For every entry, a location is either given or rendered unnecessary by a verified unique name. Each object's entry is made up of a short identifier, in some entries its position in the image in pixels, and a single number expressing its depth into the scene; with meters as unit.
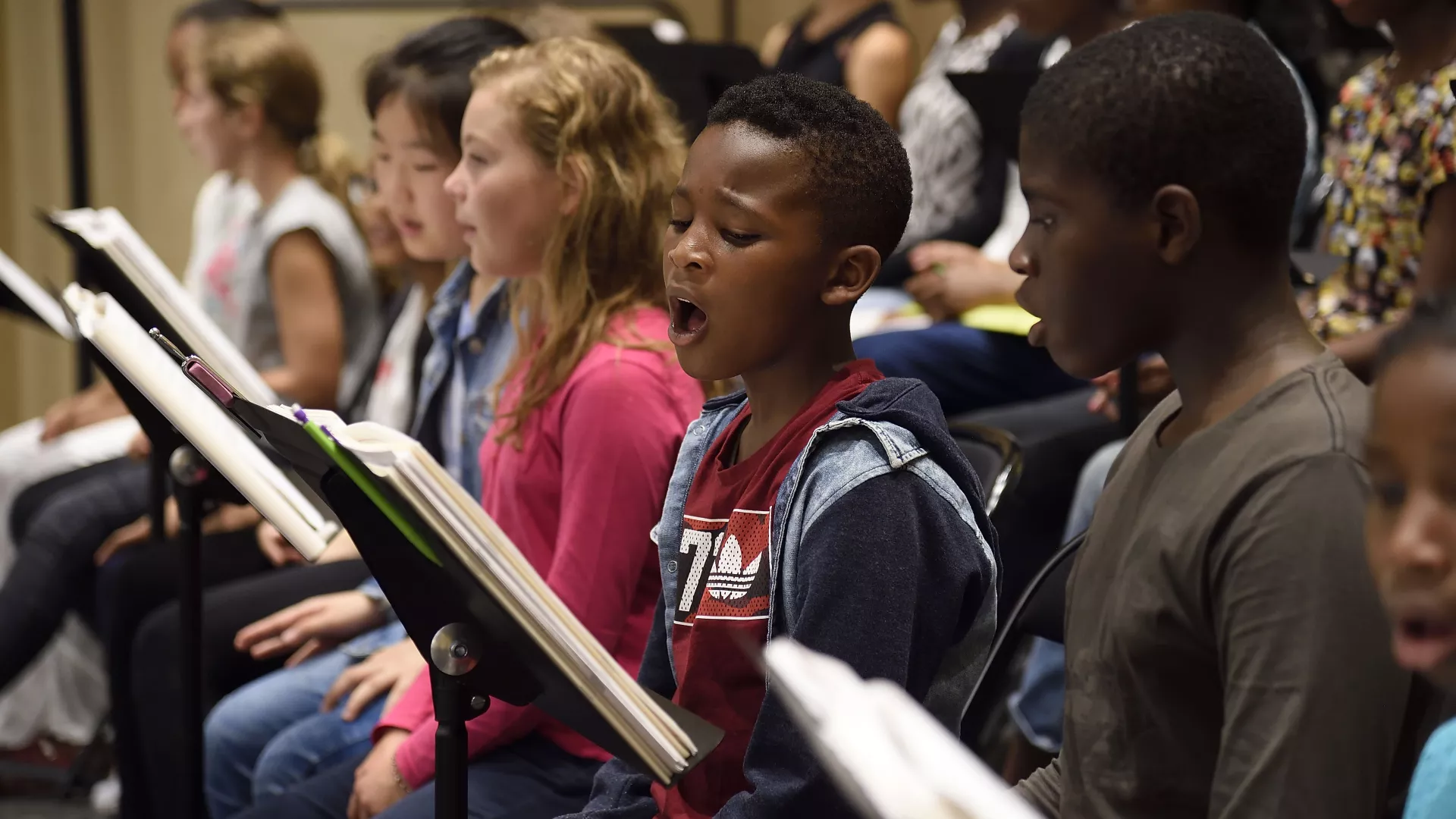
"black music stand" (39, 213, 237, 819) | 4.53
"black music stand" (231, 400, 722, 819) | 3.77
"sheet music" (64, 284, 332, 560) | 4.23
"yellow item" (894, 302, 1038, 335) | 5.30
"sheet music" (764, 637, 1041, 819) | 3.44
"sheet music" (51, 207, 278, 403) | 4.49
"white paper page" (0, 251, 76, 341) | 5.77
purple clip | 3.89
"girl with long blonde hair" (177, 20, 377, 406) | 6.42
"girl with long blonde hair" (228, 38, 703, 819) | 4.25
